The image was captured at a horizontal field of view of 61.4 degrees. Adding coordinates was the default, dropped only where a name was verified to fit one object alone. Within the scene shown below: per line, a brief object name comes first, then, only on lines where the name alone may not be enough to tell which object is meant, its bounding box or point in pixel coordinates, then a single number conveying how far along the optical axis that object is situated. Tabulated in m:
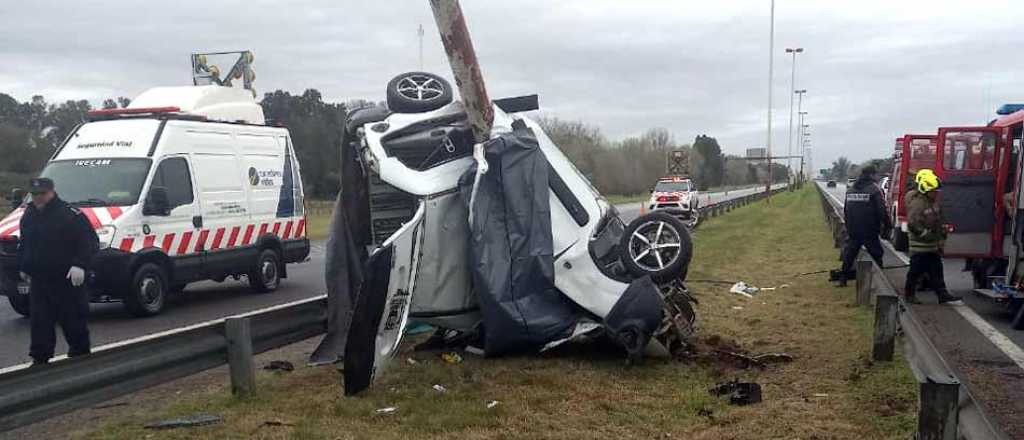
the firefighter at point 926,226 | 9.79
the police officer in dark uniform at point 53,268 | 6.69
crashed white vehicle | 6.21
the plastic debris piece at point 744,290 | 10.88
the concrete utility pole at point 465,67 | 6.36
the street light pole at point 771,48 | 52.07
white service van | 9.79
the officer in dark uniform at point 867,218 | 11.73
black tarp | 6.22
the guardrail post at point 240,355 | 5.38
